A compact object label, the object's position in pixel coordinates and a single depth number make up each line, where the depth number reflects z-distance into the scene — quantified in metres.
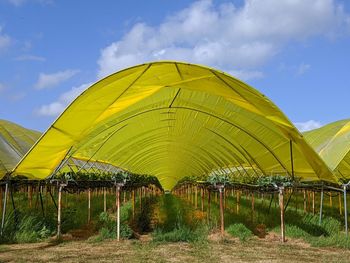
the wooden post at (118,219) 9.71
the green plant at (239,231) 10.19
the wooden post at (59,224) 10.08
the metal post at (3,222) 10.12
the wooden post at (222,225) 10.02
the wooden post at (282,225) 9.56
